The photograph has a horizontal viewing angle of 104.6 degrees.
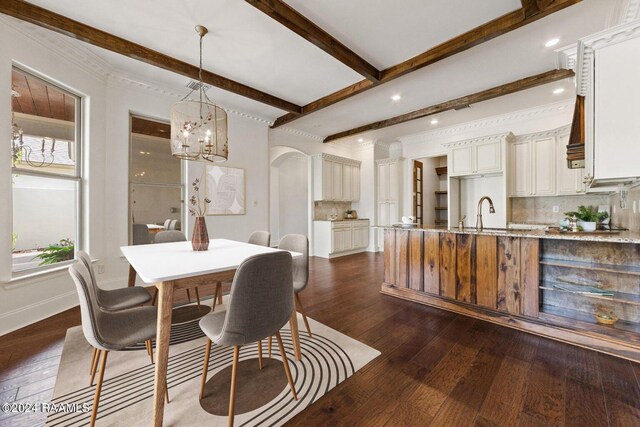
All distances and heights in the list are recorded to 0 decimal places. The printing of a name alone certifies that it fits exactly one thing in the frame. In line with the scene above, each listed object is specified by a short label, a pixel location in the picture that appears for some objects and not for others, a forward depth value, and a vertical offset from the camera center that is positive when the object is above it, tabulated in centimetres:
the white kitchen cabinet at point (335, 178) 624 +90
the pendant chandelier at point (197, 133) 237 +78
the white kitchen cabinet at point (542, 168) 421 +80
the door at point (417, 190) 647 +58
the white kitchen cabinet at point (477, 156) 465 +112
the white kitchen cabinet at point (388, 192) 653 +55
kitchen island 206 -69
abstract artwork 448 +42
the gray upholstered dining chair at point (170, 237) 297 -29
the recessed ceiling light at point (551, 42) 279 +194
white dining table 131 -35
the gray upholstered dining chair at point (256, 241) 288 -34
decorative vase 224 -21
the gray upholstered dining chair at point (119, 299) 166 -68
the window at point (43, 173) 258 +46
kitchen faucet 289 -11
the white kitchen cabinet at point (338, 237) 607 -65
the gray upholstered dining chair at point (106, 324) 122 -65
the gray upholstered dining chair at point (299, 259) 225 -45
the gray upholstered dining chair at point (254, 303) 124 -48
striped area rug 141 -116
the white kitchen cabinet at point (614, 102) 191 +88
